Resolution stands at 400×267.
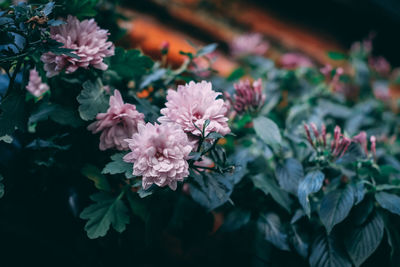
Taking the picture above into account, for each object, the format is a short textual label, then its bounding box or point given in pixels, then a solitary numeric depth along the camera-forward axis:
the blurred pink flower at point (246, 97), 0.94
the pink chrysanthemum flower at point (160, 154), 0.59
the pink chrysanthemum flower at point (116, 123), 0.72
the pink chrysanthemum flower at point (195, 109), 0.64
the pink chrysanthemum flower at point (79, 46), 0.71
